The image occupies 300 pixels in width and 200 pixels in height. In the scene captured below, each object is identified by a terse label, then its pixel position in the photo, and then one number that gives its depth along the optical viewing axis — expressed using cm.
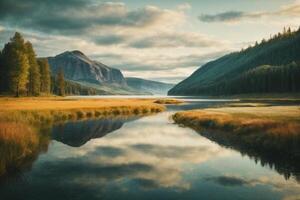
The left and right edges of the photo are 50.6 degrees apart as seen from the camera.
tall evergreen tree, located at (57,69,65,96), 16334
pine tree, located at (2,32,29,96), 9069
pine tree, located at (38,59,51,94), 13500
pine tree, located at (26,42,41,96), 11037
